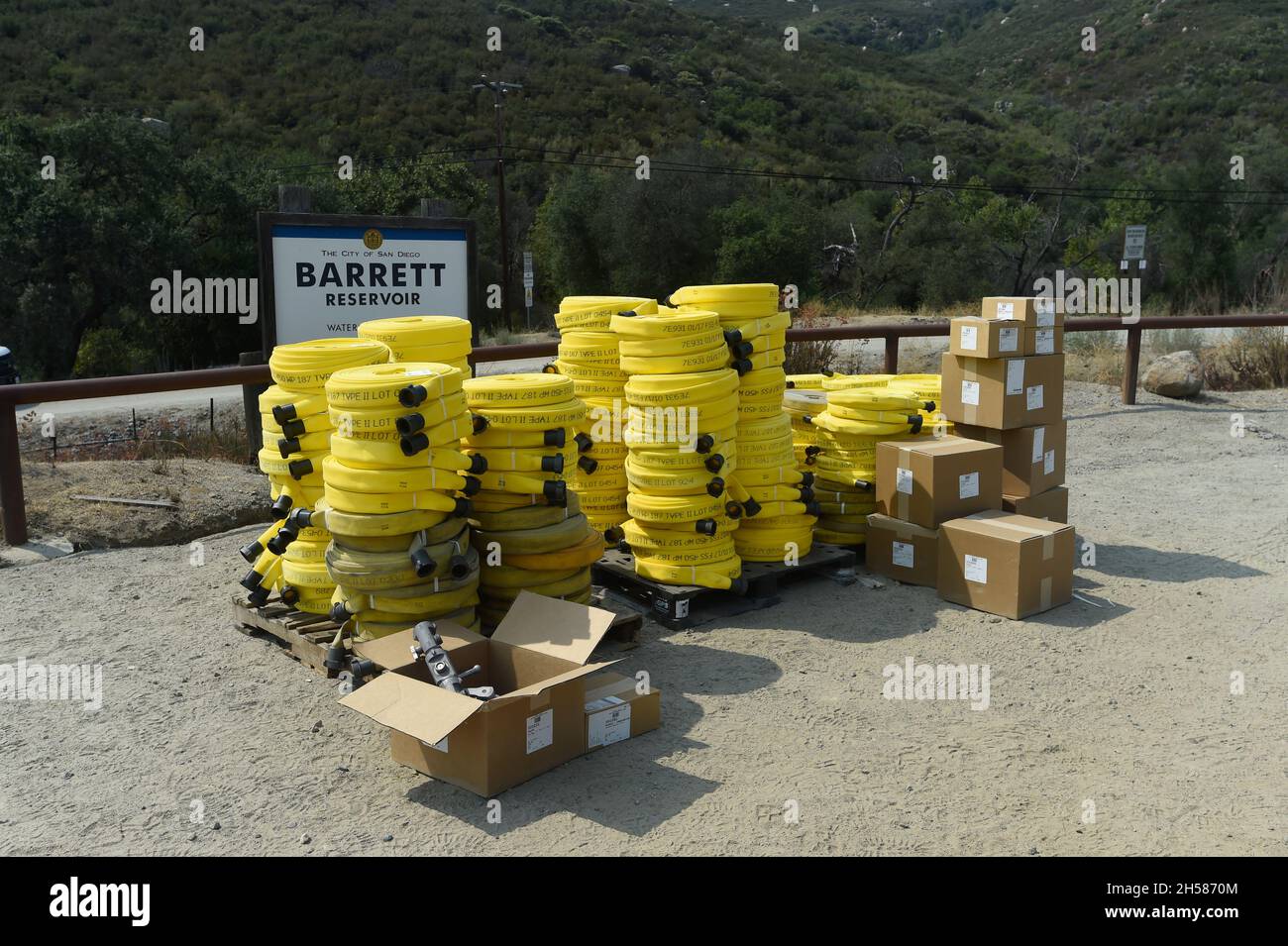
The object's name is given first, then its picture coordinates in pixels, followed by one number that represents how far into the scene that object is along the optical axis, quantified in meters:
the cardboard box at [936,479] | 6.38
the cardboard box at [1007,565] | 5.88
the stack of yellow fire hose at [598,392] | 6.60
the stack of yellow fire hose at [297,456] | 5.39
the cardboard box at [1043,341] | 6.87
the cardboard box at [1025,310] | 6.86
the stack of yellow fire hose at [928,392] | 7.35
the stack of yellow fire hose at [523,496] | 5.31
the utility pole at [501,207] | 30.58
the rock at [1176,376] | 12.75
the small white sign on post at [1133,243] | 16.69
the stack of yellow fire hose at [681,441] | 5.91
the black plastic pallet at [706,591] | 5.90
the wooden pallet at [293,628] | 5.17
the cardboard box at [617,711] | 4.39
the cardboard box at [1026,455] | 6.93
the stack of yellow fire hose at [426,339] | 6.04
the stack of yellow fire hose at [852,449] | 6.94
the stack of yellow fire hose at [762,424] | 6.35
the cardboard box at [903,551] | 6.41
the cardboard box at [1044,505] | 6.94
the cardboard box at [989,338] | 6.69
